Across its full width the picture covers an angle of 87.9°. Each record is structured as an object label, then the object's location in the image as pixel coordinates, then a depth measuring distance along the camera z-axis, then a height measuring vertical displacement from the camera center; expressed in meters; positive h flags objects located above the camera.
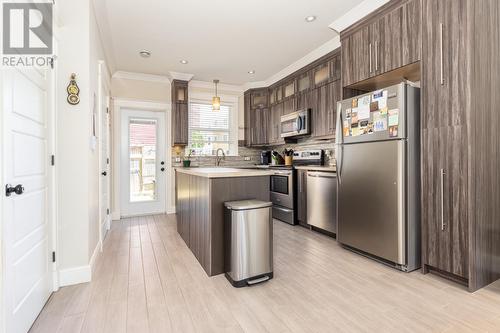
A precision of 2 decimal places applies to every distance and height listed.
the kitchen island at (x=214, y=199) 2.42 -0.34
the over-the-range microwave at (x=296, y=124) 4.36 +0.73
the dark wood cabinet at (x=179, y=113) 5.11 +1.04
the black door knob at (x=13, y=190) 1.42 -0.13
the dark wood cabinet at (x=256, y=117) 5.70 +1.07
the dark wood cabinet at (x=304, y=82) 4.41 +1.44
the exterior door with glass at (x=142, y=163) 5.01 +0.06
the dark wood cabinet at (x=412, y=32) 2.40 +1.26
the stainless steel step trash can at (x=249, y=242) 2.22 -0.67
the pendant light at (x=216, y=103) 4.48 +1.08
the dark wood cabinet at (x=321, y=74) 3.95 +1.42
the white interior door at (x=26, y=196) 1.44 -0.19
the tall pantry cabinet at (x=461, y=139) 2.08 +0.21
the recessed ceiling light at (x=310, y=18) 3.13 +1.79
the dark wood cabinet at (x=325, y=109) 3.85 +0.87
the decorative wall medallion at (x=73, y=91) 2.26 +0.65
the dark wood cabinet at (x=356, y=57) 2.95 +1.28
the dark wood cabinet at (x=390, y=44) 2.58 +1.25
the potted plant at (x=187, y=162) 5.28 +0.07
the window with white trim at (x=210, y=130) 5.58 +0.79
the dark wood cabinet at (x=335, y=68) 3.73 +1.41
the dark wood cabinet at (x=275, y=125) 5.25 +0.84
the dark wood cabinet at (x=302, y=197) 4.07 -0.51
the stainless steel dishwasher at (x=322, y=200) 3.51 -0.51
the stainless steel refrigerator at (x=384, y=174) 2.44 -0.10
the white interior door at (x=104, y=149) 3.22 +0.25
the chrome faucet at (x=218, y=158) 5.69 +0.16
